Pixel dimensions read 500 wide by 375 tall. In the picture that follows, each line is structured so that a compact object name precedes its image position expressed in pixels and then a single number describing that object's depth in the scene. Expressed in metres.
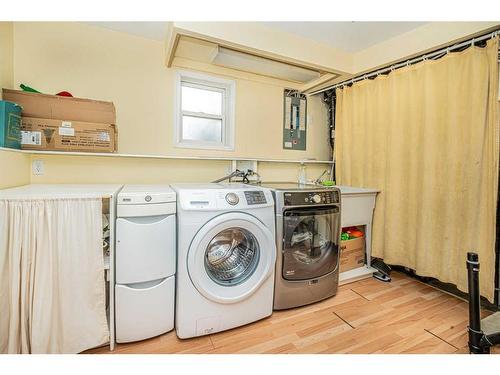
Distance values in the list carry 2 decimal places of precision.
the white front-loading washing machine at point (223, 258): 1.39
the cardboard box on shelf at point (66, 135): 1.54
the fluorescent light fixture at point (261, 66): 2.01
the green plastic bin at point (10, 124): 1.32
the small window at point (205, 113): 2.31
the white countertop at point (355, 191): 2.13
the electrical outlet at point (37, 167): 1.80
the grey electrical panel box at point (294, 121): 2.73
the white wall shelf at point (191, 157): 1.63
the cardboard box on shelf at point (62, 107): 1.53
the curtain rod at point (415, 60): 1.60
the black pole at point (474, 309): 1.28
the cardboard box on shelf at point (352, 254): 2.24
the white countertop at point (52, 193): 1.15
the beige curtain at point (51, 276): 1.15
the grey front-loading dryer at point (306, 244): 1.67
